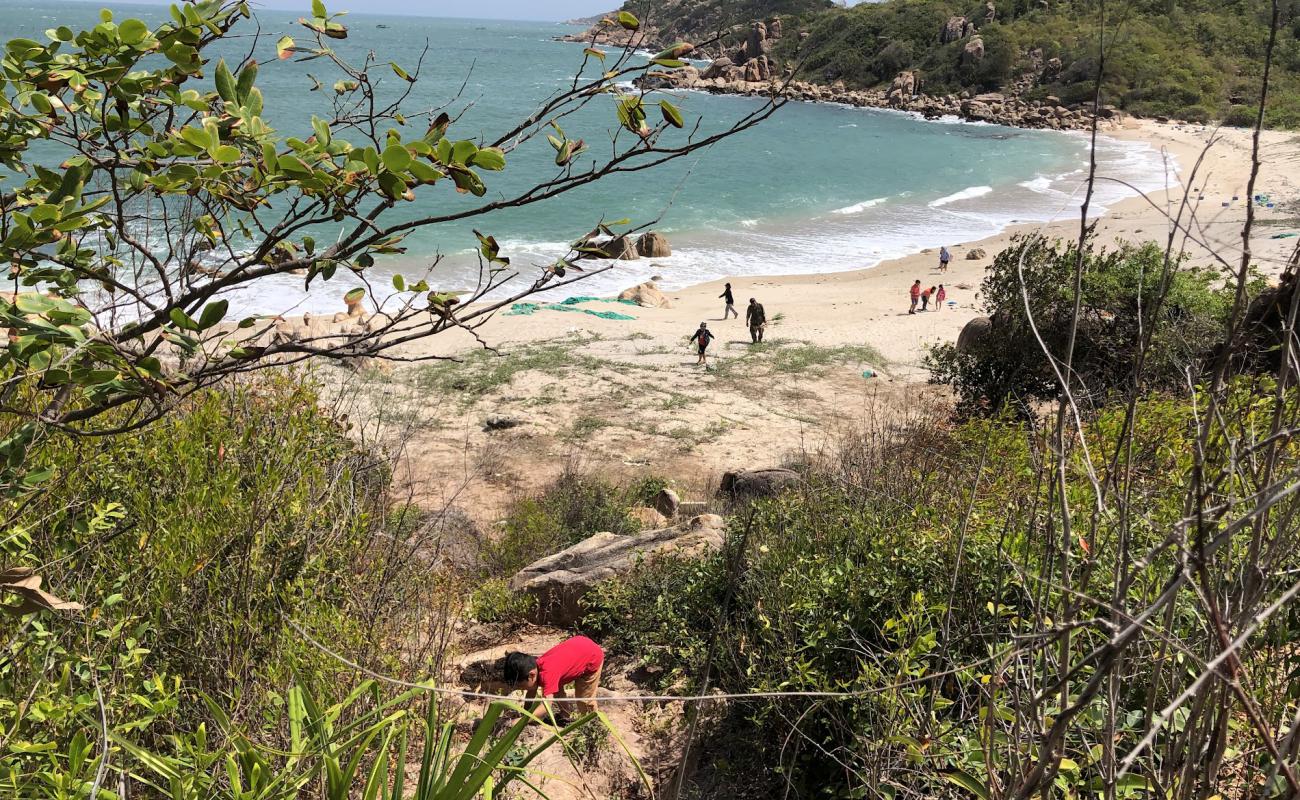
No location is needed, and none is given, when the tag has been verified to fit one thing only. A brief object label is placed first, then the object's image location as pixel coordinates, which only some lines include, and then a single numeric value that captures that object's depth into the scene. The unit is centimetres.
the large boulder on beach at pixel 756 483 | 1008
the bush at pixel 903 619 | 237
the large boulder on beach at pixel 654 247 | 3353
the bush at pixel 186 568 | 297
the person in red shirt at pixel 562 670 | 538
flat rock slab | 723
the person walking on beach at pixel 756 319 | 2103
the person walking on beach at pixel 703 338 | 1855
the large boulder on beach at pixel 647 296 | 2677
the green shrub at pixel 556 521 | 891
